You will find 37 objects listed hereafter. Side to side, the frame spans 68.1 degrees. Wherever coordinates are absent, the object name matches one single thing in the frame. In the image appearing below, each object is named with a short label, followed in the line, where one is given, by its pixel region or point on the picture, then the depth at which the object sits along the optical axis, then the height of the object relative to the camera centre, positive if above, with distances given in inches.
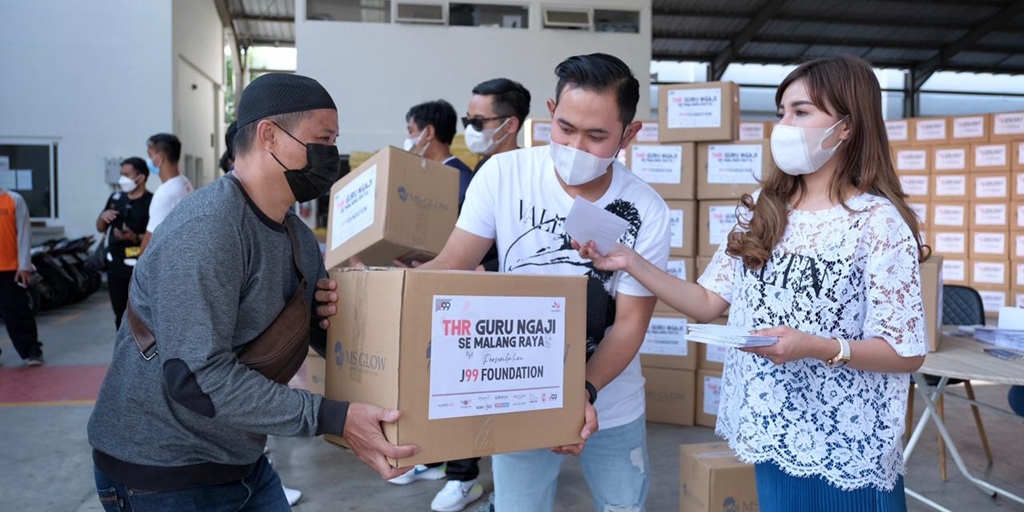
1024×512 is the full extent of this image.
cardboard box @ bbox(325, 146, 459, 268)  90.4 +3.4
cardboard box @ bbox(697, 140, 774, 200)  162.6 +15.8
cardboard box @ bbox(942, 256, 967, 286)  358.0 -14.1
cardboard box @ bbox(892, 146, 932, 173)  368.5 +39.9
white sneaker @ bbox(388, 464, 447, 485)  135.0 -43.0
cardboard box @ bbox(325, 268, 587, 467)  48.1 -8.0
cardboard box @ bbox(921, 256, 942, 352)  105.7 -7.4
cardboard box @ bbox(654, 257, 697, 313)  168.8 -6.6
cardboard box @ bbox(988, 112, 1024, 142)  337.4 +51.5
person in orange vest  217.8 -10.2
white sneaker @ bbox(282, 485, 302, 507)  125.2 -43.1
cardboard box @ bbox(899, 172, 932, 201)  368.2 +27.7
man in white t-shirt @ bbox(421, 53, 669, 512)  64.2 +0.1
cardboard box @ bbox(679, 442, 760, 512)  95.8 -31.1
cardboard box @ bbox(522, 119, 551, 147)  203.5 +28.9
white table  92.2 -15.9
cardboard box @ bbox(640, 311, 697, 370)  169.8 -23.9
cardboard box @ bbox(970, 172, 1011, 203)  340.8 +25.3
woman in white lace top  54.8 -4.8
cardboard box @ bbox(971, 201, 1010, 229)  342.3 +12.4
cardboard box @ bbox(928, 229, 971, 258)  357.0 -0.6
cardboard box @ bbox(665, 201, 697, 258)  168.1 +2.6
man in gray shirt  47.1 -6.6
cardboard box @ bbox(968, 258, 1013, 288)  344.2 -14.2
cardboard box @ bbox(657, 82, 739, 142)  162.7 +27.8
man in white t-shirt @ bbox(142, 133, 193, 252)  176.6 +15.1
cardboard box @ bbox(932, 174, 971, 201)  354.3 +25.7
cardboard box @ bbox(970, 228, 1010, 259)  343.6 -0.8
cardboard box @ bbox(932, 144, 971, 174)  353.7 +39.1
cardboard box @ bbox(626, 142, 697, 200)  167.2 +16.1
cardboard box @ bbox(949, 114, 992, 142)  347.6 +52.6
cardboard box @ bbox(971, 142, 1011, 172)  340.2 +38.3
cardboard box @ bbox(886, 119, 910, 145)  375.2 +55.0
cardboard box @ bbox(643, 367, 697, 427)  171.3 -35.3
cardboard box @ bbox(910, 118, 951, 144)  360.8 +53.5
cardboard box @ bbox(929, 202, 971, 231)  356.2 +12.3
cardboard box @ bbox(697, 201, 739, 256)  165.9 +3.6
